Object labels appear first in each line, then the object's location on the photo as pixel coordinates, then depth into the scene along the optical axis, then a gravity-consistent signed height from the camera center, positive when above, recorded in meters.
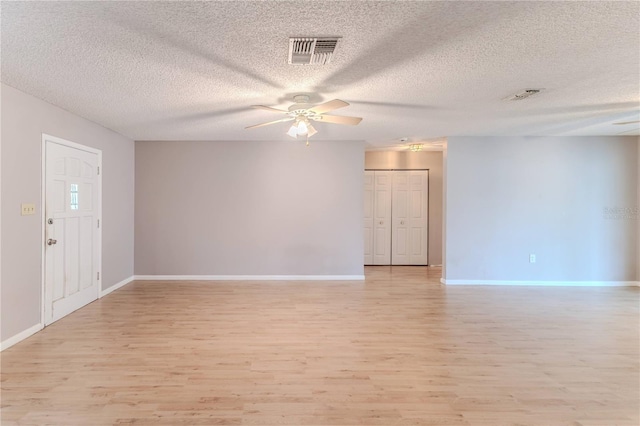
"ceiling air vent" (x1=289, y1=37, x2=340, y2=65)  2.06 +1.09
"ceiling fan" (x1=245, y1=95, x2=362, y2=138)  3.16 +0.97
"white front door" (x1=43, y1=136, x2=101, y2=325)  3.48 -0.21
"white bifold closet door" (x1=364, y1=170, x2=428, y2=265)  7.01 -0.11
